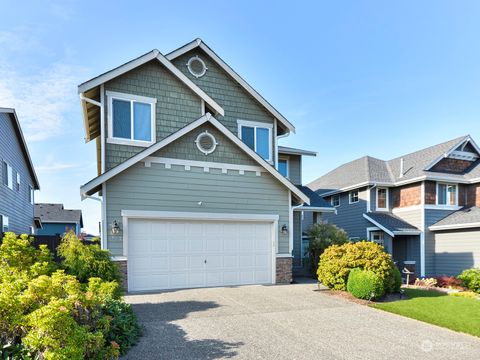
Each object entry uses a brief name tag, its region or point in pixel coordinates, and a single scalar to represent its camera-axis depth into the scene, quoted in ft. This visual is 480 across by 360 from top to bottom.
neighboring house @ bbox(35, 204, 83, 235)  116.78
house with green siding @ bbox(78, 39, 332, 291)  32.89
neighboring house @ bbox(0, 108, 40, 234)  48.34
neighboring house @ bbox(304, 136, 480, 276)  56.90
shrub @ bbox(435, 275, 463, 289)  43.70
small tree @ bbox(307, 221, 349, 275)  46.47
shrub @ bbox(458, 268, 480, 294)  42.45
